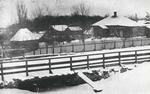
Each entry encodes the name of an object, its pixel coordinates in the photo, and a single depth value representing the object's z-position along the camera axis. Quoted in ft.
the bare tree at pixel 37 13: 229.58
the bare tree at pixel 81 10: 249.22
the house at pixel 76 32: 187.95
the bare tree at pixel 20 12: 156.29
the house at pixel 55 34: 142.61
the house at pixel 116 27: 162.50
